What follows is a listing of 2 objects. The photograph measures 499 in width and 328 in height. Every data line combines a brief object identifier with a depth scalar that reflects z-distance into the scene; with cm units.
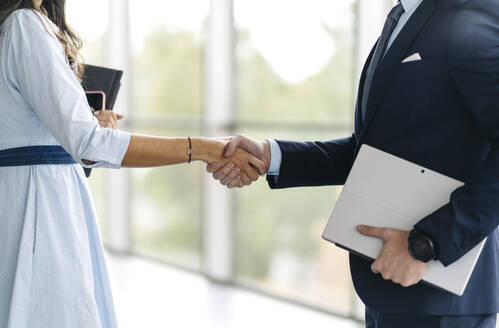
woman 212
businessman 195
